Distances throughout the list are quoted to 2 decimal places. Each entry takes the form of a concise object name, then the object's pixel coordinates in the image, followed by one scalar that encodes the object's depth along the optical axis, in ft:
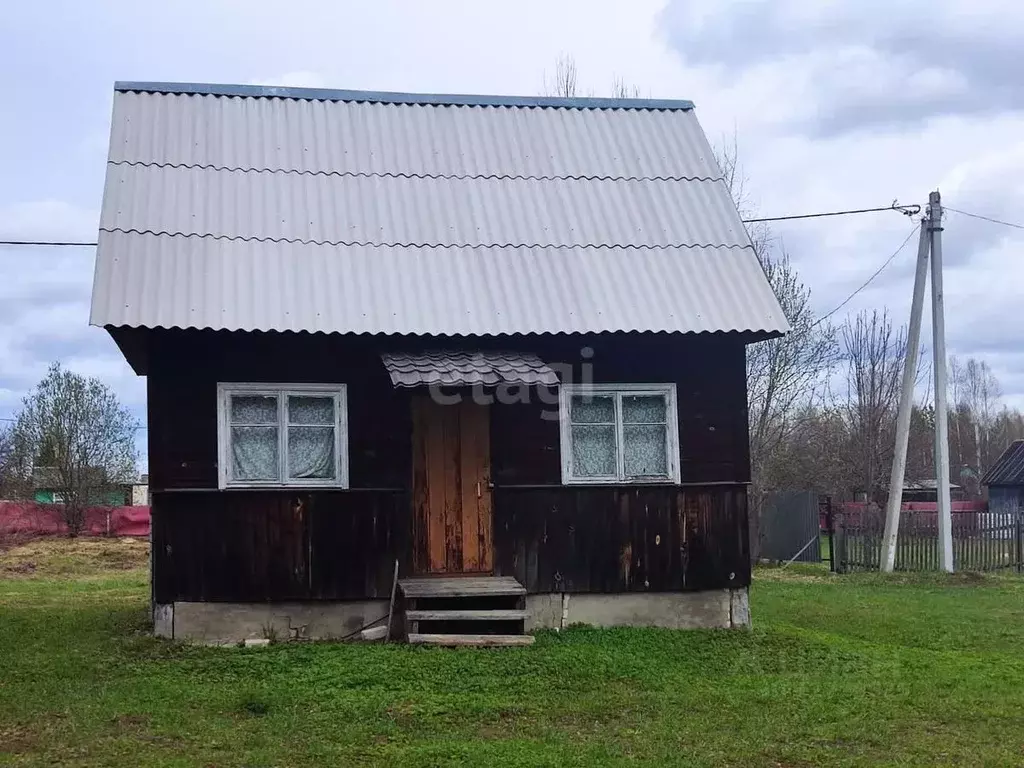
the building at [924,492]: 175.50
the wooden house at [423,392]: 36.63
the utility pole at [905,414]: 68.69
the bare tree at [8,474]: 122.52
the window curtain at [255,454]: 37.11
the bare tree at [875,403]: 114.62
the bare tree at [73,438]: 114.42
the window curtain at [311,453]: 37.52
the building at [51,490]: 115.44
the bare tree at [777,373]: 91.45
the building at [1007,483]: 137.69
